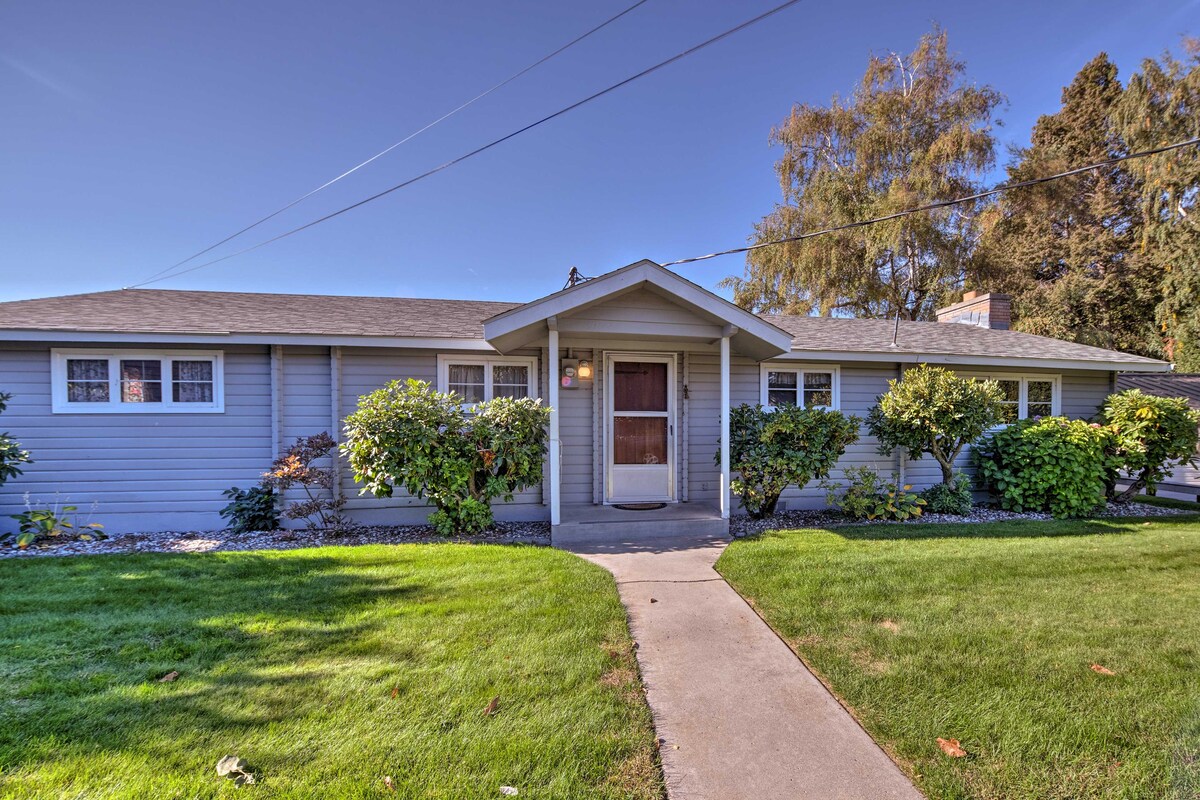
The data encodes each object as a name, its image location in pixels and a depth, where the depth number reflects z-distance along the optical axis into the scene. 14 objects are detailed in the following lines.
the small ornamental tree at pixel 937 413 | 6.65
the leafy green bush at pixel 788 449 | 6.23
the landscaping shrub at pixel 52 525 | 5.60
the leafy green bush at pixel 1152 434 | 7.23
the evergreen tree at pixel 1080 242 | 17.77
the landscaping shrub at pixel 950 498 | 7.23
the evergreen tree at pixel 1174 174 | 14.35
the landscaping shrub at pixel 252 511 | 6.13
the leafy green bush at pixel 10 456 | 5.43
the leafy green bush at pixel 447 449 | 5.37
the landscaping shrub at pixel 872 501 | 6.78
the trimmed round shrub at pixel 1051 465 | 7.06
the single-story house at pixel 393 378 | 5.85
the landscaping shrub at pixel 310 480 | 5.69
